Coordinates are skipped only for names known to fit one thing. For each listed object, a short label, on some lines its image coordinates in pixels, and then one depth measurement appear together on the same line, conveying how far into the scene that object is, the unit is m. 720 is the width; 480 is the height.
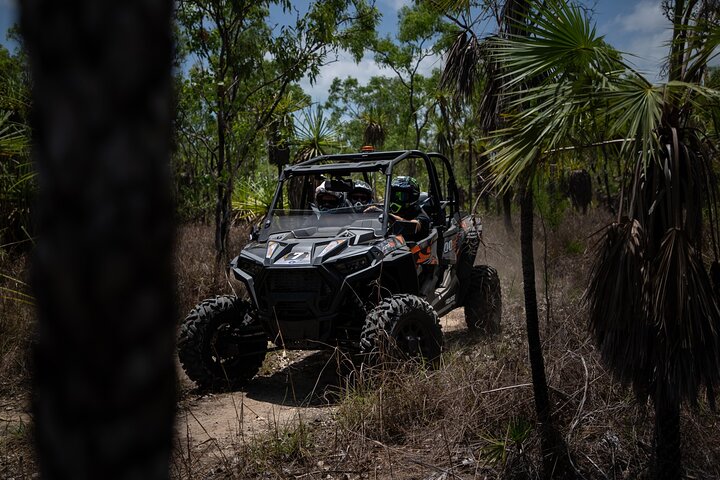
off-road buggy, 6.13
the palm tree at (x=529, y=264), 4.50
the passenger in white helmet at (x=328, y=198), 7.30
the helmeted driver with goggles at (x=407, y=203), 7.38
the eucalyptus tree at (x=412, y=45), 26.53
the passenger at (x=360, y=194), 7.39
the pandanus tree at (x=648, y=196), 3.99
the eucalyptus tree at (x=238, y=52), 10.16
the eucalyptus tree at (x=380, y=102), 37.41
